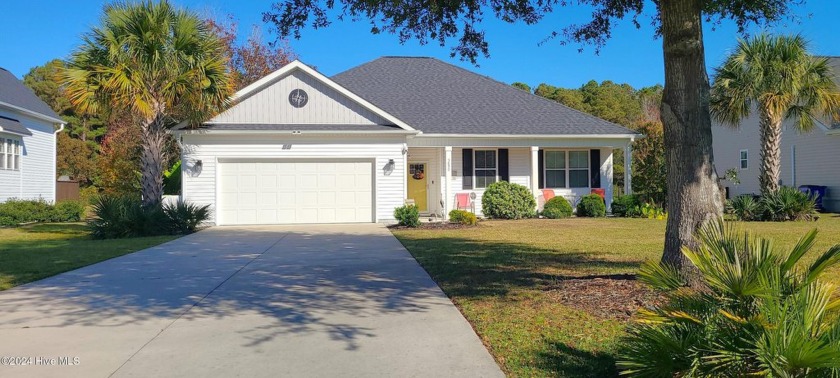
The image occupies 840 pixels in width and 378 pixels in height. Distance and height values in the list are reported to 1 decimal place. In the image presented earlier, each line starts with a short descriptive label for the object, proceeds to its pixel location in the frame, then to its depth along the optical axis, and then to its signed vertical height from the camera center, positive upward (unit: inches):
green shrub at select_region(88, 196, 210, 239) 629.9 -21.0
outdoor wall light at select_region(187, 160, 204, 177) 730.2 +36.1
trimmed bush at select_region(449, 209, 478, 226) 724.7 -24.7
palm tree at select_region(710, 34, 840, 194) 721.6 +131.0
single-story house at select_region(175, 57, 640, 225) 732.7 +61.5
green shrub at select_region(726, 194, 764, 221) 748.0 -17.2
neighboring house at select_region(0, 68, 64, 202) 888.9 +92.2
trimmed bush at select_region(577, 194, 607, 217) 824.3 -14.2
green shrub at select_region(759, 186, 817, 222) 717.3 -14.2
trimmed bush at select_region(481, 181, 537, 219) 807.7 -6.5
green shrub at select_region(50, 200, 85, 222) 895.1 -17.0
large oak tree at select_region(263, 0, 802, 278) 260.8 +29.2
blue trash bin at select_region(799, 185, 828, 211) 914.7 +4.3
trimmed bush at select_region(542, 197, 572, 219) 820.5 -16.7
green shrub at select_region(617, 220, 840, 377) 123.5 -28.2
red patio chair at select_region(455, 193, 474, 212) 827.4 -6.0
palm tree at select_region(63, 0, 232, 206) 629.6 +137.3
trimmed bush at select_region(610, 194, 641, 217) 836.0 -13.4
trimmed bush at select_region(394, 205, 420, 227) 699.4 -20.9
